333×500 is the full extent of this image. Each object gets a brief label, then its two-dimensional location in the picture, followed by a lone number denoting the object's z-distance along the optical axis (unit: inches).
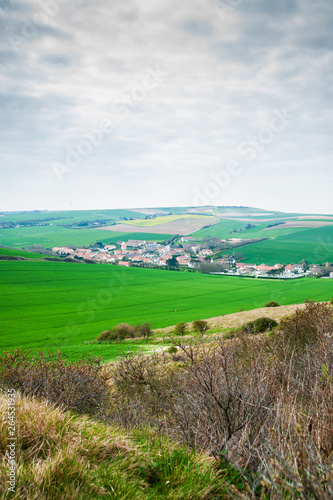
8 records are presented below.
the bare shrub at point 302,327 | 590.3
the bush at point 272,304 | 2007.1
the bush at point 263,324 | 1127.0
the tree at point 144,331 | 1541.6
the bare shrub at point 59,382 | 337.7
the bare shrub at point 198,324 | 1533.0
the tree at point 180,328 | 1486.7
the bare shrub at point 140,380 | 499.5
